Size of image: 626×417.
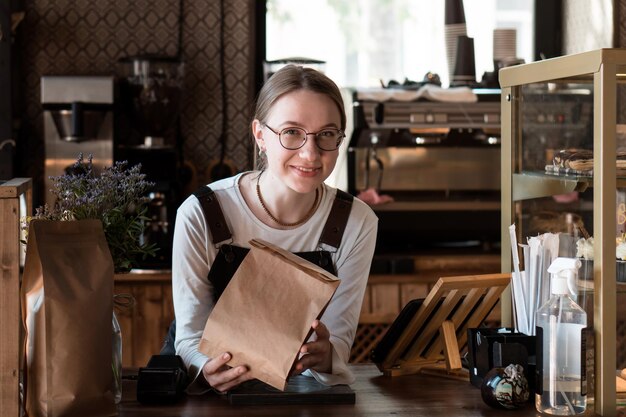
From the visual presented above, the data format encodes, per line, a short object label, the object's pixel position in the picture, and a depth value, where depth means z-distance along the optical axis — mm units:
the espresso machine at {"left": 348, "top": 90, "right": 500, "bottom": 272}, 4188
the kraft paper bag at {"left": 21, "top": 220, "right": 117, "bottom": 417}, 1537
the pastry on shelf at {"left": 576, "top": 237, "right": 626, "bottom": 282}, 1711
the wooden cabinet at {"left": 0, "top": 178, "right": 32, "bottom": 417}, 1550
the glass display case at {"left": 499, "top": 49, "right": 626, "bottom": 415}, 1660
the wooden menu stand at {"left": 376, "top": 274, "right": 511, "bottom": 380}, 1948
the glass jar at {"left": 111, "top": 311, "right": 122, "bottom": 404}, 1692
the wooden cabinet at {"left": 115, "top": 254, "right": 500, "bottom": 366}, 3895
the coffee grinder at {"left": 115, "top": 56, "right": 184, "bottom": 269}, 4172
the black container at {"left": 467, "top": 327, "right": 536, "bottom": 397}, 1755
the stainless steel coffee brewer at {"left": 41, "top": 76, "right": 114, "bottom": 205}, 4074
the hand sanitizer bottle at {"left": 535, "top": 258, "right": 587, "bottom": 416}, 1646
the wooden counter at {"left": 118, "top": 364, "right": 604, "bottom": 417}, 1689
